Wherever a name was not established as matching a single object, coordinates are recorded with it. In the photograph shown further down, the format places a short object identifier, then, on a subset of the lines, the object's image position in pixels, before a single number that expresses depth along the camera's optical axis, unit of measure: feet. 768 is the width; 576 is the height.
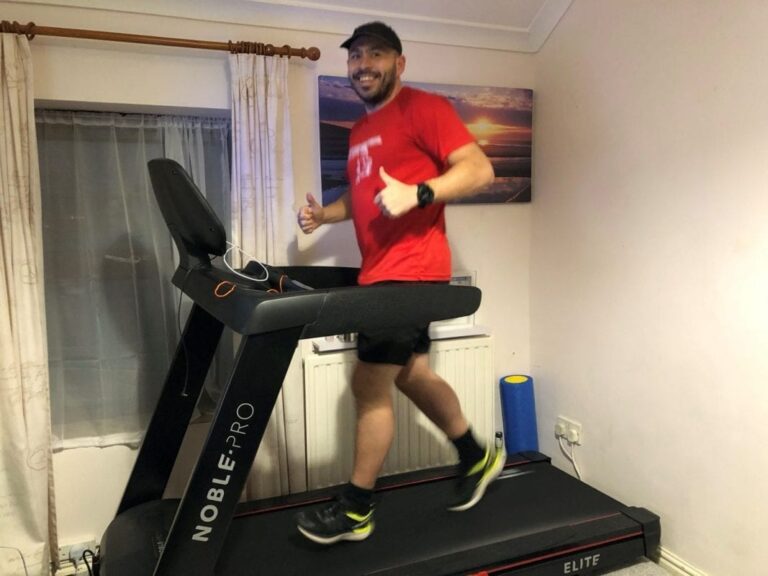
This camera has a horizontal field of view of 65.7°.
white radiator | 7.13
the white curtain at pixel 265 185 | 6.55
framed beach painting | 7.23
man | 5.26
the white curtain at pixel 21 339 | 5.82
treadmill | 4.21
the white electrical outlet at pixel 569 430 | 7.74
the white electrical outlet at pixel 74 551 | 6.89
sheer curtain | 6.96
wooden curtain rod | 5.79
